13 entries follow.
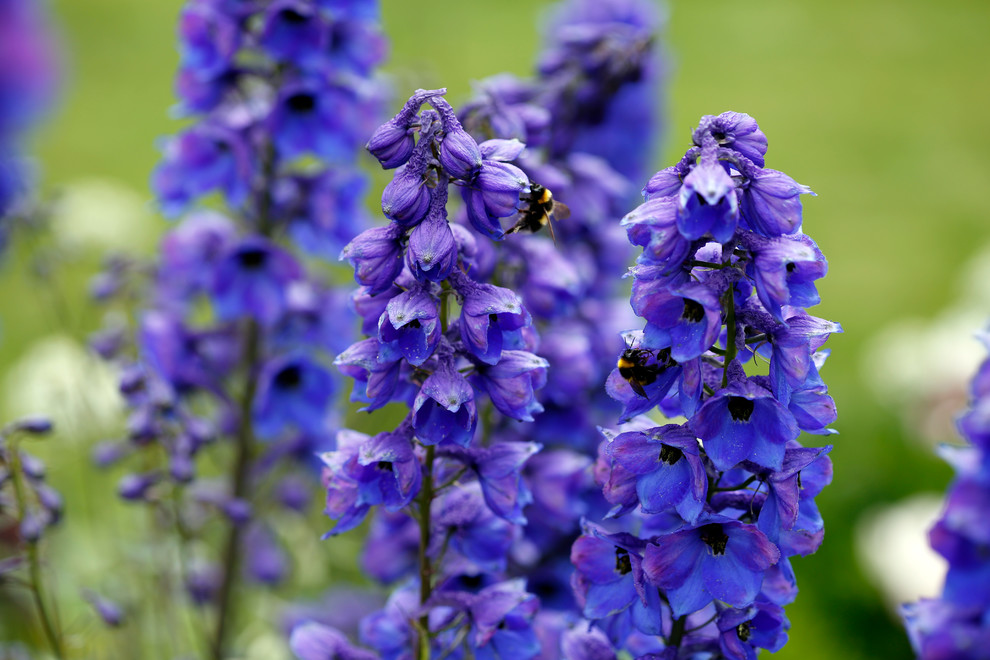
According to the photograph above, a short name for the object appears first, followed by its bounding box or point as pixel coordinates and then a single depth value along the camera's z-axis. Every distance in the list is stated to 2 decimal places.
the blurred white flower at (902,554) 2.17
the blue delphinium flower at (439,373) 1.45
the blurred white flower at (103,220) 2.64
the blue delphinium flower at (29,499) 1.53
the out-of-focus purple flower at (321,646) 1.51
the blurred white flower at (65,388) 1.95
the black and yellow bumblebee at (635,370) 1.43
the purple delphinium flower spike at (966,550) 1.35
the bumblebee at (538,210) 1.53
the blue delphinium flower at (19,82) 1.72
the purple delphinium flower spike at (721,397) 1.41
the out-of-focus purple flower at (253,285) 1.76
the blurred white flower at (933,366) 2.68
